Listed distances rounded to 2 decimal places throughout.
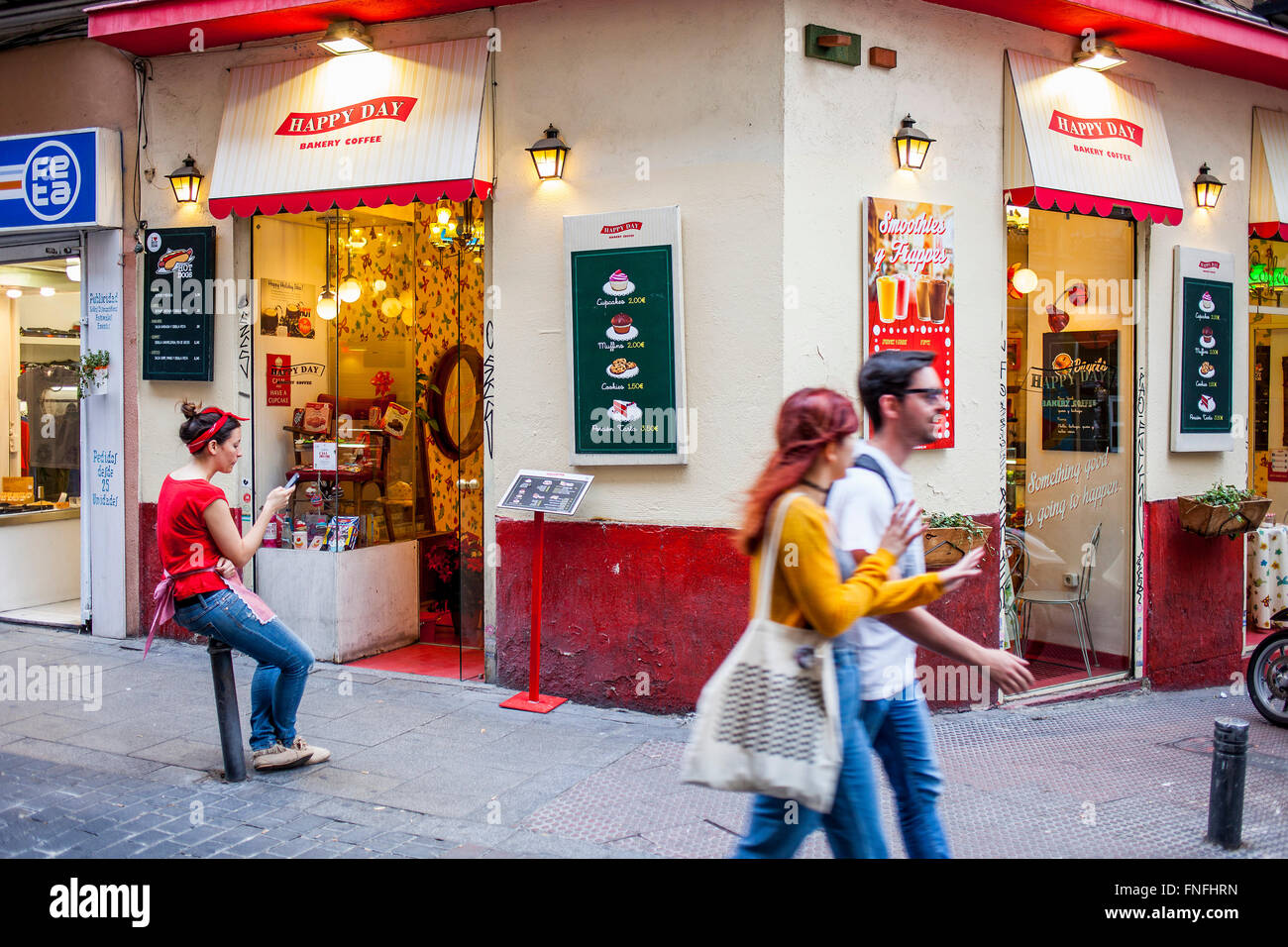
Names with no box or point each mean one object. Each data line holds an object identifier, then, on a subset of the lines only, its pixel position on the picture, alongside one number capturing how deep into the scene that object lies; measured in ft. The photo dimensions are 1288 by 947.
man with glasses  11.12
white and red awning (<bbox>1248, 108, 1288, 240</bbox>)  29.37
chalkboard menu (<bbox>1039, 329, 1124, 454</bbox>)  27.61
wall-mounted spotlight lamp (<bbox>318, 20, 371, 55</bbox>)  25.02
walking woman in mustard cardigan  10.11
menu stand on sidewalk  22.57
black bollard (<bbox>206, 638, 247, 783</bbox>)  18.70
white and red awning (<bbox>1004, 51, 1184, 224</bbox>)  24.20
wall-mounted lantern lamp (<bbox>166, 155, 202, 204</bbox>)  28.22
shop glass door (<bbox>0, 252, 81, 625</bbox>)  32.32
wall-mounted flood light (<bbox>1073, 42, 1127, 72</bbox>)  25.04
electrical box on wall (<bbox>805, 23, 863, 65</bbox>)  21.99
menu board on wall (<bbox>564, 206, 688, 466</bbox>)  22.75
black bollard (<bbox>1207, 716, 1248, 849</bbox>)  16.17
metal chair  27.40
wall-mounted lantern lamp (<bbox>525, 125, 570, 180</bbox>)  23.50
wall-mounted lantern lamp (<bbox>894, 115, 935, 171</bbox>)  22.95
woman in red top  17.92
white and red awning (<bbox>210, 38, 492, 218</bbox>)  24.27
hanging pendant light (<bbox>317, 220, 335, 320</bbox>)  29.55
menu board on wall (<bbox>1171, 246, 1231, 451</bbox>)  27.58
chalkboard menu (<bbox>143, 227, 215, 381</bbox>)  28.48
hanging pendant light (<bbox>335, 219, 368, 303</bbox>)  29.60
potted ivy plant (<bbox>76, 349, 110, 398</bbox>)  29.60
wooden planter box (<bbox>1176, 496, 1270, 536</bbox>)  26.61
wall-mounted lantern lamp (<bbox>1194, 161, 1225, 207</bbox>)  27.86
